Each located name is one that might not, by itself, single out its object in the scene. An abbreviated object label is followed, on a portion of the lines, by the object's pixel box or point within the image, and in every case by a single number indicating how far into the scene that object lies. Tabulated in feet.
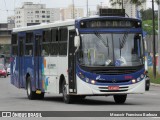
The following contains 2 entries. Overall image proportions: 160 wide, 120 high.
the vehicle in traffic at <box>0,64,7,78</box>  266.67
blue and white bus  77.20
